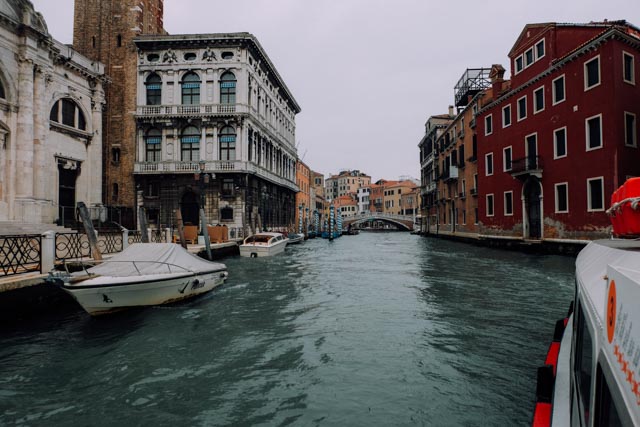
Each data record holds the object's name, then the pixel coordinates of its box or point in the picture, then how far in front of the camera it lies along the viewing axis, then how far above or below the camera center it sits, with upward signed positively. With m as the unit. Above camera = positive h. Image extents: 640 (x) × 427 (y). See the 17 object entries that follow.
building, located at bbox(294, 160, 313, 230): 48.03 +4.63
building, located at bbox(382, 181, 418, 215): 78.06 +5.80
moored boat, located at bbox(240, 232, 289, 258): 19.45 -1.13
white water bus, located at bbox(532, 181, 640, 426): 1.19 -0.50
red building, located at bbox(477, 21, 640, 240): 15.24 +4.17
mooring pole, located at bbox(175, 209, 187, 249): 16.02 -0.15
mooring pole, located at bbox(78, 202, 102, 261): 10.55 -0.21
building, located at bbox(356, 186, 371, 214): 92.19 +5.92
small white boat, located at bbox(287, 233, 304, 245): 31.34 -1.23
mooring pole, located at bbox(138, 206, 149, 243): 14.09 -0.15
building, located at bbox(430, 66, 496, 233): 28.33 +5.13
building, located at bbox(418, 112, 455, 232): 42.12 +6.26
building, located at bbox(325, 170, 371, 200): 102.44 +10.74
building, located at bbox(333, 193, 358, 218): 92.88 +4.26
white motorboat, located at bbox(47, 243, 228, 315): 7.36 -1.12
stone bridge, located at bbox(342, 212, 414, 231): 62.38 +0.52
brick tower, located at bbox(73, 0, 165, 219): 26.23 +10.56
